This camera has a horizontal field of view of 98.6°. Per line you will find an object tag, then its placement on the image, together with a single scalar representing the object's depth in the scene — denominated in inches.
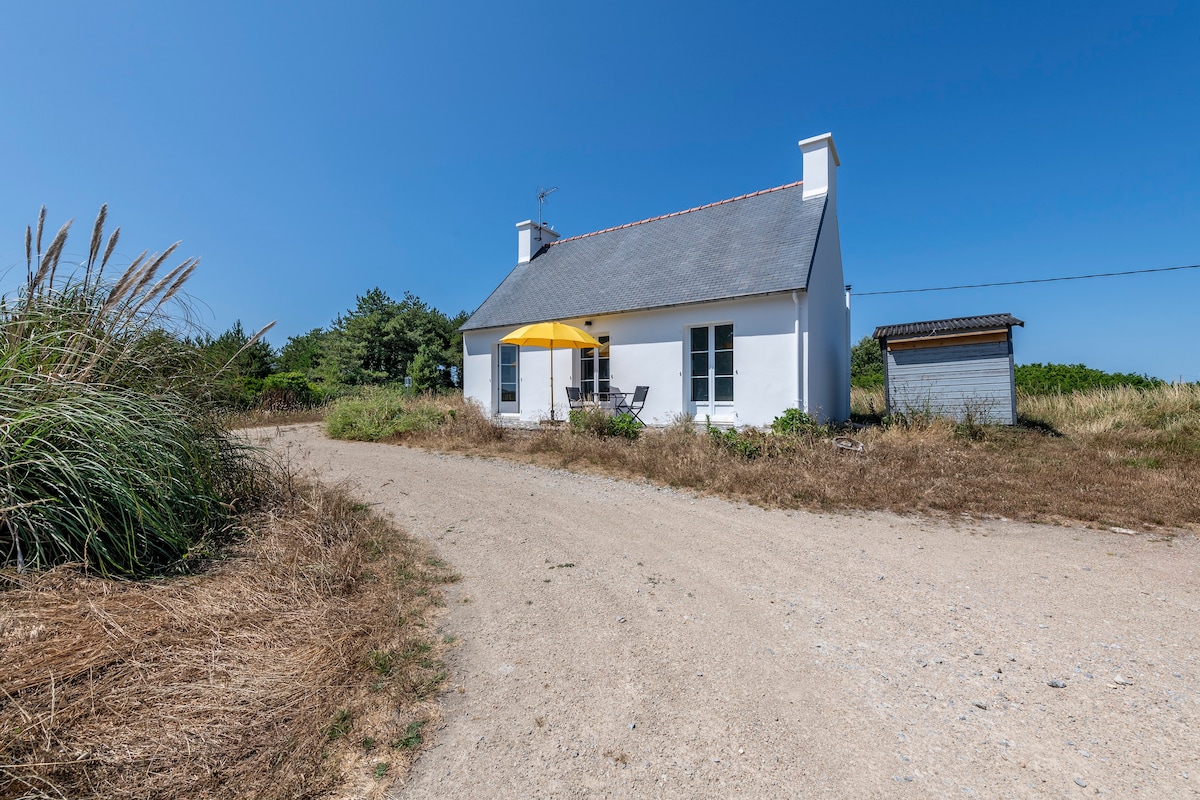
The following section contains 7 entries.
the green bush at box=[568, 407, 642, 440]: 347.6
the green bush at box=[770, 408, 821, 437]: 316.8
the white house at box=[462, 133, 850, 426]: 371.6
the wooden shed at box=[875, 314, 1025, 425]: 375.6
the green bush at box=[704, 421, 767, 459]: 284.0
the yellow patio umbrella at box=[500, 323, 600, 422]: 383.9
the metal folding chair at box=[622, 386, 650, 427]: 407.2
